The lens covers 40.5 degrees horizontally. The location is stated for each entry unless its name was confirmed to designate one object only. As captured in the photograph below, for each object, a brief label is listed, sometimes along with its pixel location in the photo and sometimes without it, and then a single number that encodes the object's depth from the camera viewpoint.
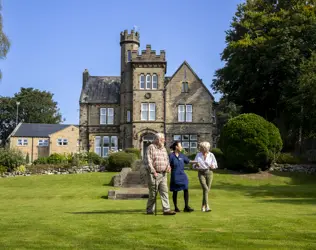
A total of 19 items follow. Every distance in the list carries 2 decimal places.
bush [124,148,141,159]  38.02
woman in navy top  10.82
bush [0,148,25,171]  33.03
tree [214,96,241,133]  59.22
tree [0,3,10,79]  23.41
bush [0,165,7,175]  32.17
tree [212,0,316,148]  35.50
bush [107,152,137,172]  31.95
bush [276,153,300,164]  35.00
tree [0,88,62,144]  87.38
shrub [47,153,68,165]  38.31
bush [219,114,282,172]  29.42
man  10.27
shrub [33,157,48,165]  38.40
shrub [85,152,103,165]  38.00
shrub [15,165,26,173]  33.53
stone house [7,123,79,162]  59.00
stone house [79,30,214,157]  44.47
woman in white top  11.28
